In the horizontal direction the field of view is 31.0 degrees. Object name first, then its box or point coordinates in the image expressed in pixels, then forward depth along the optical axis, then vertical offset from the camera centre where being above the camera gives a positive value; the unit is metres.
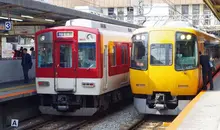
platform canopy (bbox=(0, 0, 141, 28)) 13.28 +1.30
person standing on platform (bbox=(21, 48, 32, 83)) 15.34 -0.64
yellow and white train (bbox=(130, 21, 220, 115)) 11.91 -0.73
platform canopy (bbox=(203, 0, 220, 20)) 16.31 +1.75
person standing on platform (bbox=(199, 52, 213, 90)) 12.64 -0.77
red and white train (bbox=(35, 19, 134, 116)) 12.37 -0.70
